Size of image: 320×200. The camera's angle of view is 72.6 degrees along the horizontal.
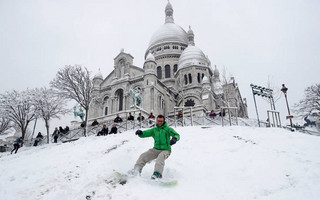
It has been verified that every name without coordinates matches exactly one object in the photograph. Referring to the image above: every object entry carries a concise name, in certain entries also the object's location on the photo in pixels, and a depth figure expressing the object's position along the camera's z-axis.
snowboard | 4.71
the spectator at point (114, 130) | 14.12
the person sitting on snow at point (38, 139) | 20.22
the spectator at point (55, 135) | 18.56
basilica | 29.86
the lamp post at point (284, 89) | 16.75
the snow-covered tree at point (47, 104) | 23.91
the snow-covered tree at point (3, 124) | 29.05
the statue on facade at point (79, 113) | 23.05
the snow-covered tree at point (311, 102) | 27.23
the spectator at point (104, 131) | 14.83
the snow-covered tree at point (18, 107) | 24.92
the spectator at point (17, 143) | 17.11
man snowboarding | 5.33
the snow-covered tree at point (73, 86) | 21.91
